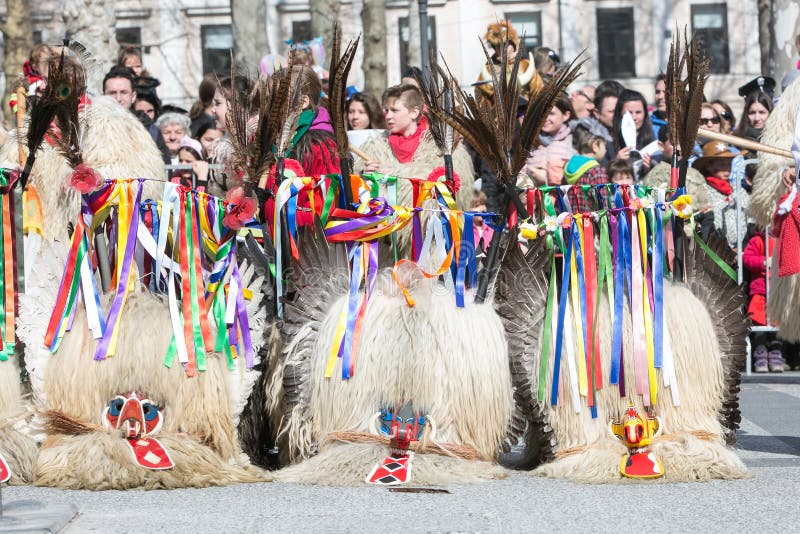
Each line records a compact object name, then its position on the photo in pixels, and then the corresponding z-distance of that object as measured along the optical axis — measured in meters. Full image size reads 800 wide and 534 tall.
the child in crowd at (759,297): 15.93
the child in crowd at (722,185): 16.04
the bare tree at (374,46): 29.03
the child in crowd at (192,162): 14.19
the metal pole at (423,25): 18.61
